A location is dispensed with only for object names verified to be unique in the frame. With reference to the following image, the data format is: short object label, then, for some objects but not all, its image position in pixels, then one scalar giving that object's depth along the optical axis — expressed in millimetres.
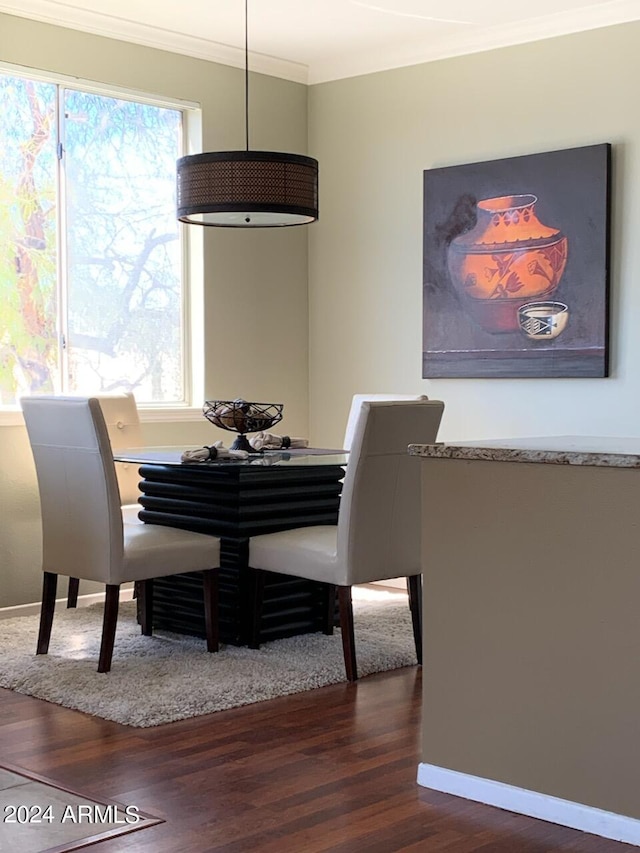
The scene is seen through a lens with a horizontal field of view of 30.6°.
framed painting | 5309
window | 5359
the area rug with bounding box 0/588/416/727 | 3775
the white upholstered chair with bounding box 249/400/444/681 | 4083
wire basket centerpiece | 4789
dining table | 4504
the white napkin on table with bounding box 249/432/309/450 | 4965
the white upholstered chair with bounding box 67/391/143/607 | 5391
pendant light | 4328
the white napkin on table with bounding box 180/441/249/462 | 4445
